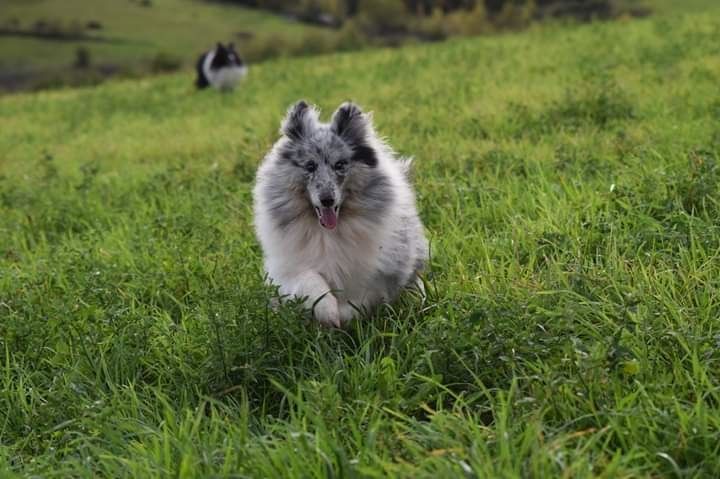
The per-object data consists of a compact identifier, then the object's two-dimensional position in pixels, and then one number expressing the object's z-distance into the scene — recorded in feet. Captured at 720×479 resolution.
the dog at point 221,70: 118.42
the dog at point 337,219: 24.00
